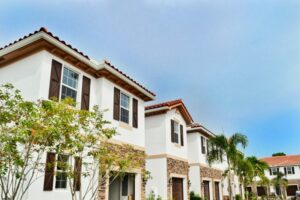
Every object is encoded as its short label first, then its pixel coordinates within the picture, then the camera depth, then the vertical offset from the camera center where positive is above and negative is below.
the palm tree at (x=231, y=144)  24.77 +2.80
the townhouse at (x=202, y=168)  25.80 +0.82
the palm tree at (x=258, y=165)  34.42 +1.38
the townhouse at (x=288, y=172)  52.34 +0.81
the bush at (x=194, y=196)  23.75 -1.61
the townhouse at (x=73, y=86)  11.76 +4.40
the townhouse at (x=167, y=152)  19.75 +1.79
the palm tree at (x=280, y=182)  49.19 -0.95
